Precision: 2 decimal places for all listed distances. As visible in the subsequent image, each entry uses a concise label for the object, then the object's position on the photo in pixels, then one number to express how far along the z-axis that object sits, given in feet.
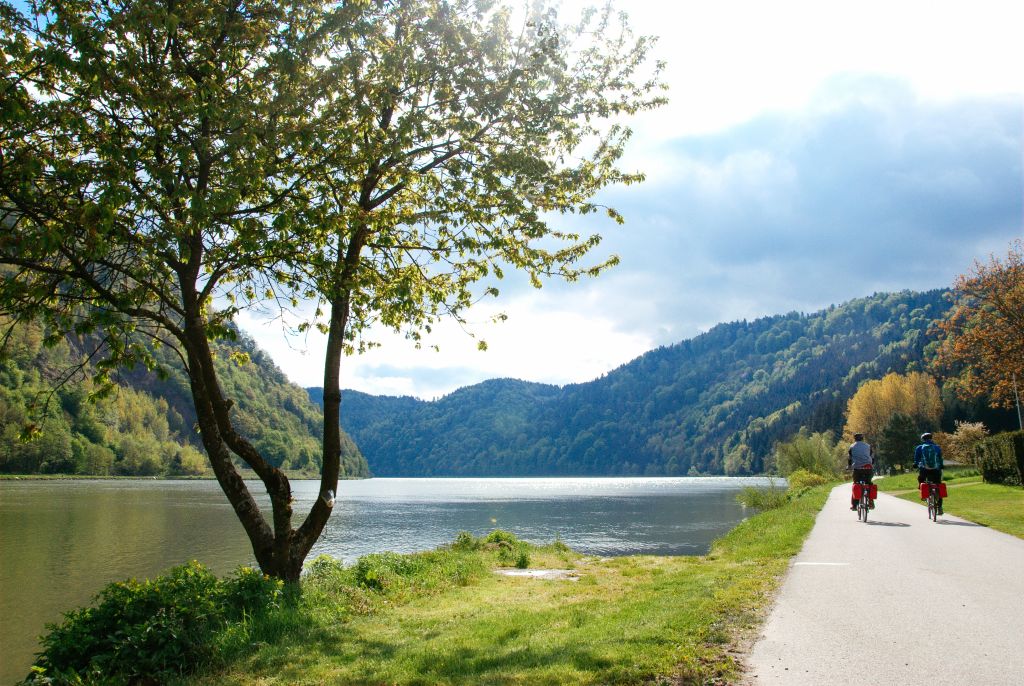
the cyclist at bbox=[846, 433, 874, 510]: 63.36
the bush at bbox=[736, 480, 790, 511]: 133.59
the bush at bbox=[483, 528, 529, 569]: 65.30
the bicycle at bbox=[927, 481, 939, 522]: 61.87
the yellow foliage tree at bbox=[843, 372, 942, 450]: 290.76
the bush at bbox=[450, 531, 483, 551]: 80.23
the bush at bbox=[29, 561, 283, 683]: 25.75
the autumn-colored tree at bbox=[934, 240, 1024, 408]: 122.42
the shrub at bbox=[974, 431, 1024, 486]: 105.17
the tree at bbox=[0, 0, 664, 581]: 24.95
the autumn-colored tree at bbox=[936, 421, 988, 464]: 216.33
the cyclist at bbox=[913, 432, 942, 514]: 62.64
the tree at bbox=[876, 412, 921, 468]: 240.32
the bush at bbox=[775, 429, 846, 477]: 214.48
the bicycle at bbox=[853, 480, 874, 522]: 65.16
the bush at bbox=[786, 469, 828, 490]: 187.41
